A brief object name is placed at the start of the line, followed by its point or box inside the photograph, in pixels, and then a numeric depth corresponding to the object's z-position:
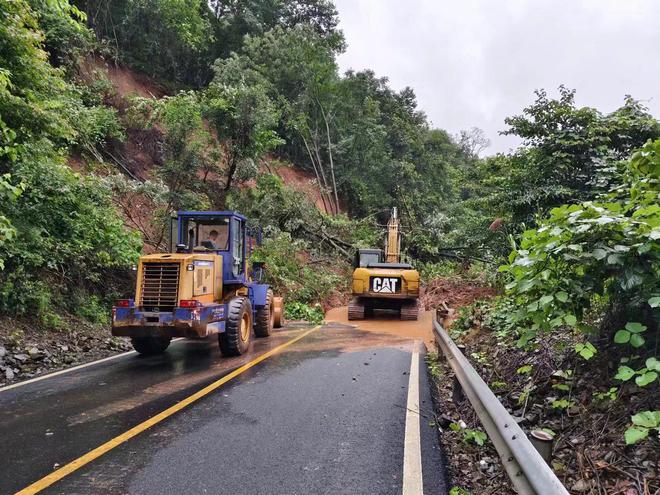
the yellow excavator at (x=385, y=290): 14.34
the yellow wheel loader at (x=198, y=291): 7.50
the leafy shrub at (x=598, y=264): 3.04
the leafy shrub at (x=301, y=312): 15.69
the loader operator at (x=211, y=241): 9.29
